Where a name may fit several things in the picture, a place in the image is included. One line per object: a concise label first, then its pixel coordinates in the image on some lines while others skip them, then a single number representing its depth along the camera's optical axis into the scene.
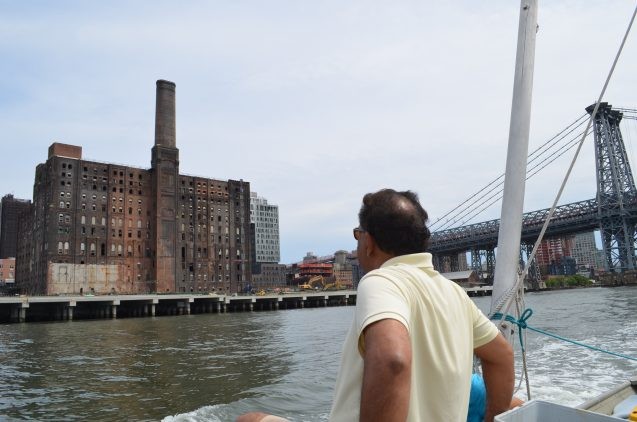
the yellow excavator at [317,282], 141.00
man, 1.36
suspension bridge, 79.62
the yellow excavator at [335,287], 128.62
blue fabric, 3.12
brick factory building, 76.94
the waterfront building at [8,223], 157.12
